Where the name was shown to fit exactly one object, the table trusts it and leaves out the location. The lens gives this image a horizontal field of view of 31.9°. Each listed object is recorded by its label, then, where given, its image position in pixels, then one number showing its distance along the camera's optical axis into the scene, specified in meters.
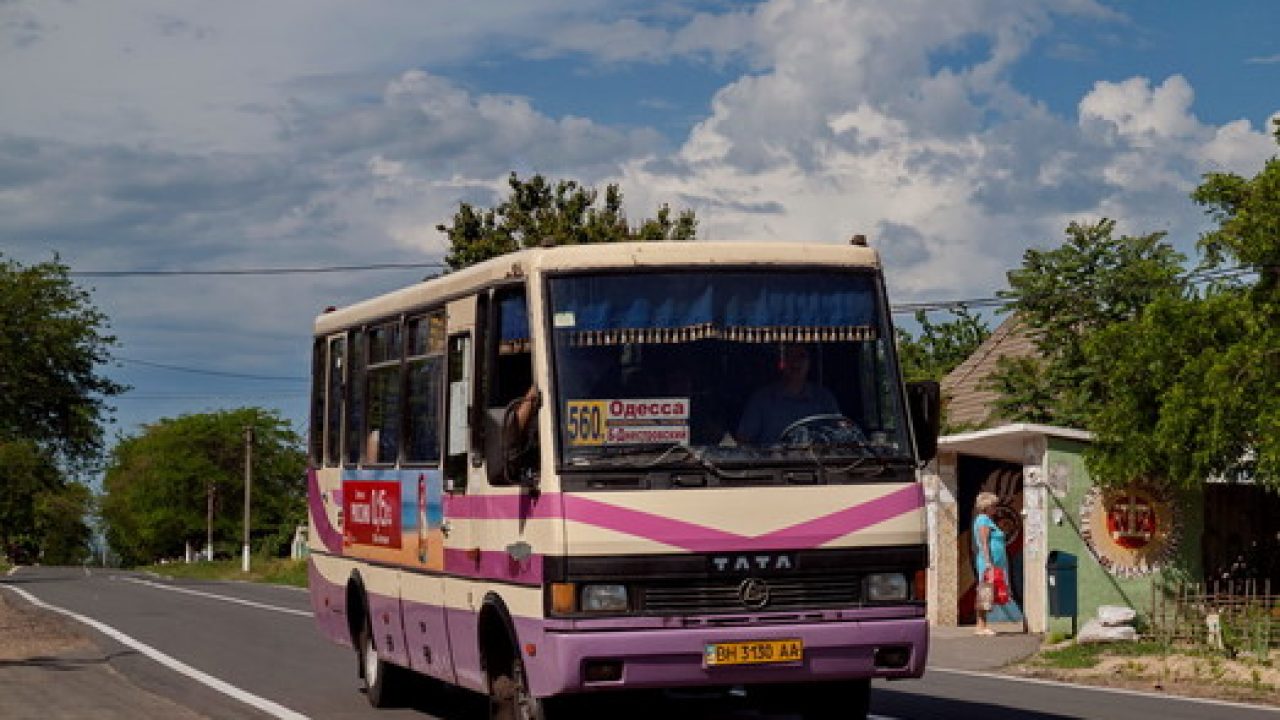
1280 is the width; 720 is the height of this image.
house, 26.53
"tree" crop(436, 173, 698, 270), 54.81
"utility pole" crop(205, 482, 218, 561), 136.25
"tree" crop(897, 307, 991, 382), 62.56
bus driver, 12.53
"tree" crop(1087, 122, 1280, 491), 24.30
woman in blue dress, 27.33
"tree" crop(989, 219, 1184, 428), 35.00
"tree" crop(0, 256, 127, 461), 69.69
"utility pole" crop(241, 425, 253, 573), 104.50
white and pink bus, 12.13
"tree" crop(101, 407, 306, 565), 145.25
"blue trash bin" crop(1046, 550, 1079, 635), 26.31
